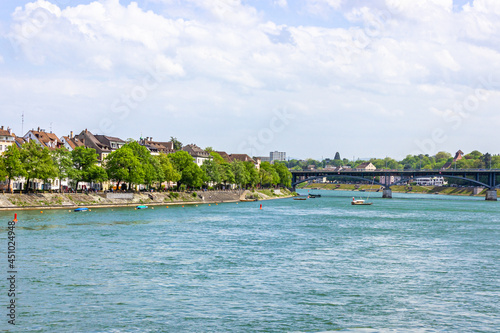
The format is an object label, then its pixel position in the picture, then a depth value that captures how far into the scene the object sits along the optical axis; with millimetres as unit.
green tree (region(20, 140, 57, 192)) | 96625
